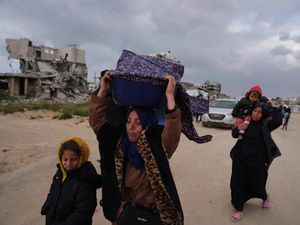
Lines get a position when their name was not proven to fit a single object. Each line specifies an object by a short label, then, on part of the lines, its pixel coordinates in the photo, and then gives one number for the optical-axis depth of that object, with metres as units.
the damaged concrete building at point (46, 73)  30.70
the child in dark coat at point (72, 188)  1.89
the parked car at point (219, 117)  12.92
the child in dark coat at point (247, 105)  3.42
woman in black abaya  3.37
